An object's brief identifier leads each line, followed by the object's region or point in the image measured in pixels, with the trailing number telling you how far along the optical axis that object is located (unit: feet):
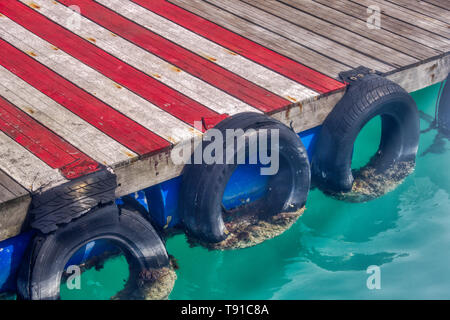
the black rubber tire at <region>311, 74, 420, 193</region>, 33.73
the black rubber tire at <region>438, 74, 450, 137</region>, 41.14
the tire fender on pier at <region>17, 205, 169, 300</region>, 24.79
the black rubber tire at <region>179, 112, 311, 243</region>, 29.01
